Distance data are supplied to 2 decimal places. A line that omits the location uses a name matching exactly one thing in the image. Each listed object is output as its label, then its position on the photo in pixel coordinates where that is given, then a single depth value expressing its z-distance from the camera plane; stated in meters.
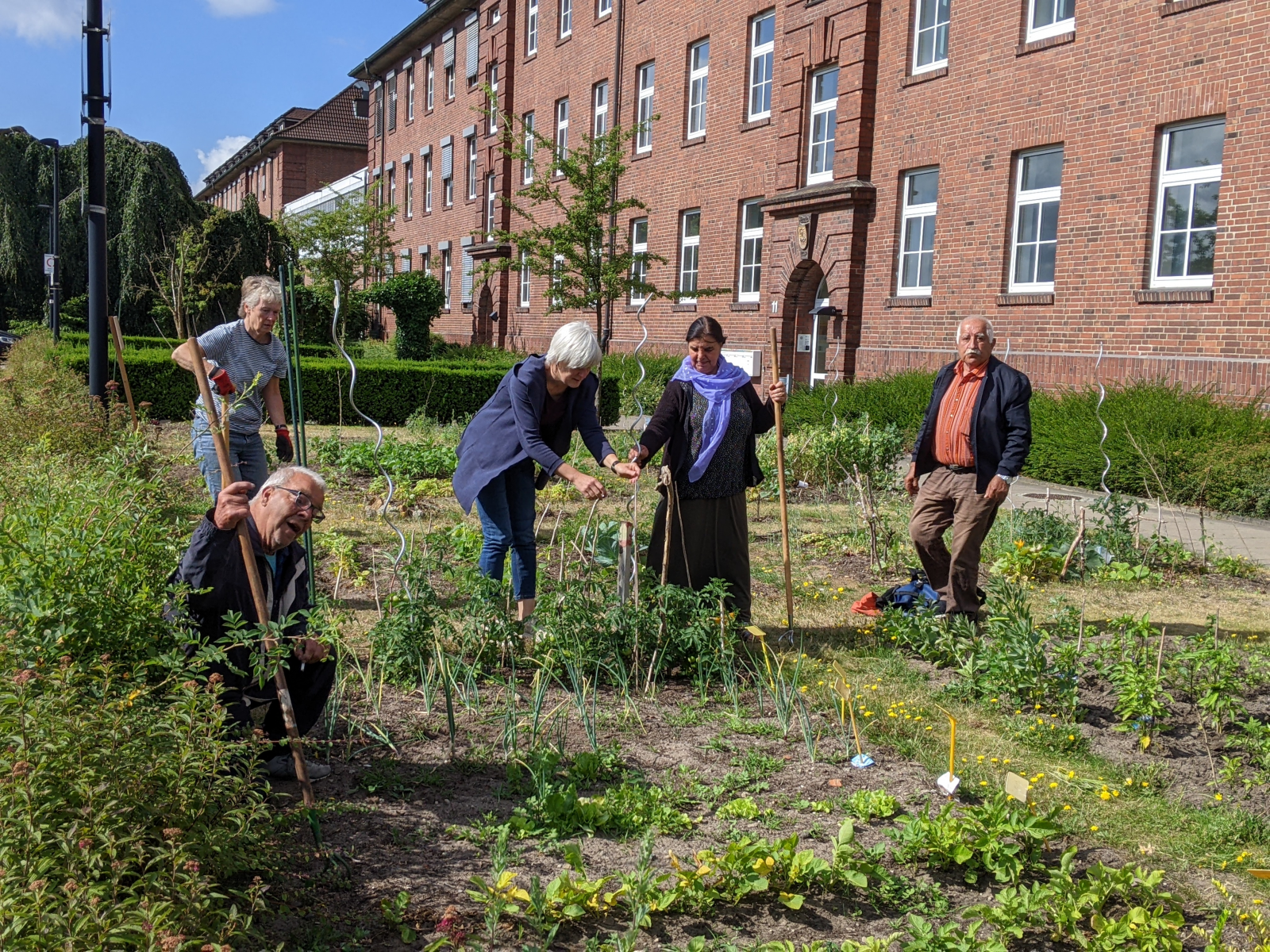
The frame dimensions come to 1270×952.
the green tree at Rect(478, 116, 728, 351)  17.42
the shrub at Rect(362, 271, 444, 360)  27.78
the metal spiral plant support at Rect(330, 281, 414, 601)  4.49
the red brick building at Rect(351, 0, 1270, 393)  11.91
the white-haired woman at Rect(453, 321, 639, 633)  5.02
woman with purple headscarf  5.53
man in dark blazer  5.91
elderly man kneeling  3.06
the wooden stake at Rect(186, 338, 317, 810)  2.83
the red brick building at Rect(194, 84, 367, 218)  54.94
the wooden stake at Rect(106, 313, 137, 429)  6.69
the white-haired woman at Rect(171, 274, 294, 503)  5.38
